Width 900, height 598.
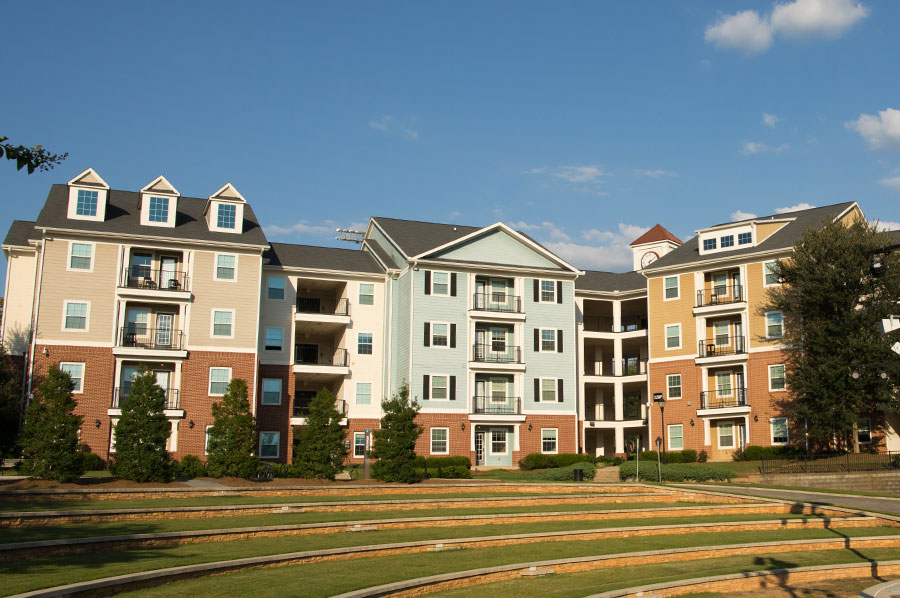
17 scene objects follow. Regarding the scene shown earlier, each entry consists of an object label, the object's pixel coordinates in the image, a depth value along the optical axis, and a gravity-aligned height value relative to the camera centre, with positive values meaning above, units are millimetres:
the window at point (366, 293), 48306 +7814
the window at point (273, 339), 45188 +4825
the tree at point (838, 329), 39500 +5073
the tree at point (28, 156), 7750 +2495
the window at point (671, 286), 49841 +8660
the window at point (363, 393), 47156 +2075
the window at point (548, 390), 48312 +2408
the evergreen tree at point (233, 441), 31609 -461
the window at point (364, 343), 47781 +4921
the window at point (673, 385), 48719 +2769
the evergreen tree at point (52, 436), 26375 -292
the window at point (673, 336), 49344 +5691
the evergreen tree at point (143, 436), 27750 -264
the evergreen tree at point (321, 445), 31344 -594
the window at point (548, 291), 49469 +8239
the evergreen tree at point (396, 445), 30812 -527
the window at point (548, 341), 48906 +5283
